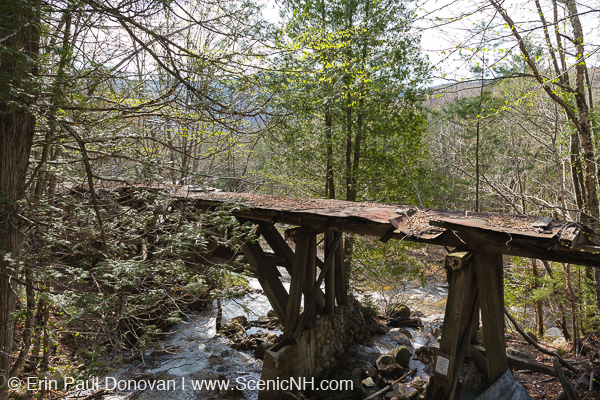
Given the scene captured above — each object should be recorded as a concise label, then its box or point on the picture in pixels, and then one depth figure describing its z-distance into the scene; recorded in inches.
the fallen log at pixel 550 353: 179.2
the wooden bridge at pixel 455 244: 116.1
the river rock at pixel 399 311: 357.7
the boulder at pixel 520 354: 185.9
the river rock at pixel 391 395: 191.2
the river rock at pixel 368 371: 226.3
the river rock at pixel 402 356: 240.5
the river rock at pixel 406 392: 188.2
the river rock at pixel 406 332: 308.1
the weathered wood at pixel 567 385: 148.1
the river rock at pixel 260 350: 246.5
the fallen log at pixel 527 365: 173.1
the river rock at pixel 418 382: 202.3
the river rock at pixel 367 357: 252.2
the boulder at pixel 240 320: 309.5
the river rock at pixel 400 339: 290.8
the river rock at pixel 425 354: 246.7
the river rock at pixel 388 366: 229.8
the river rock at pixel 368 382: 215.8
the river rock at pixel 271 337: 275.8
